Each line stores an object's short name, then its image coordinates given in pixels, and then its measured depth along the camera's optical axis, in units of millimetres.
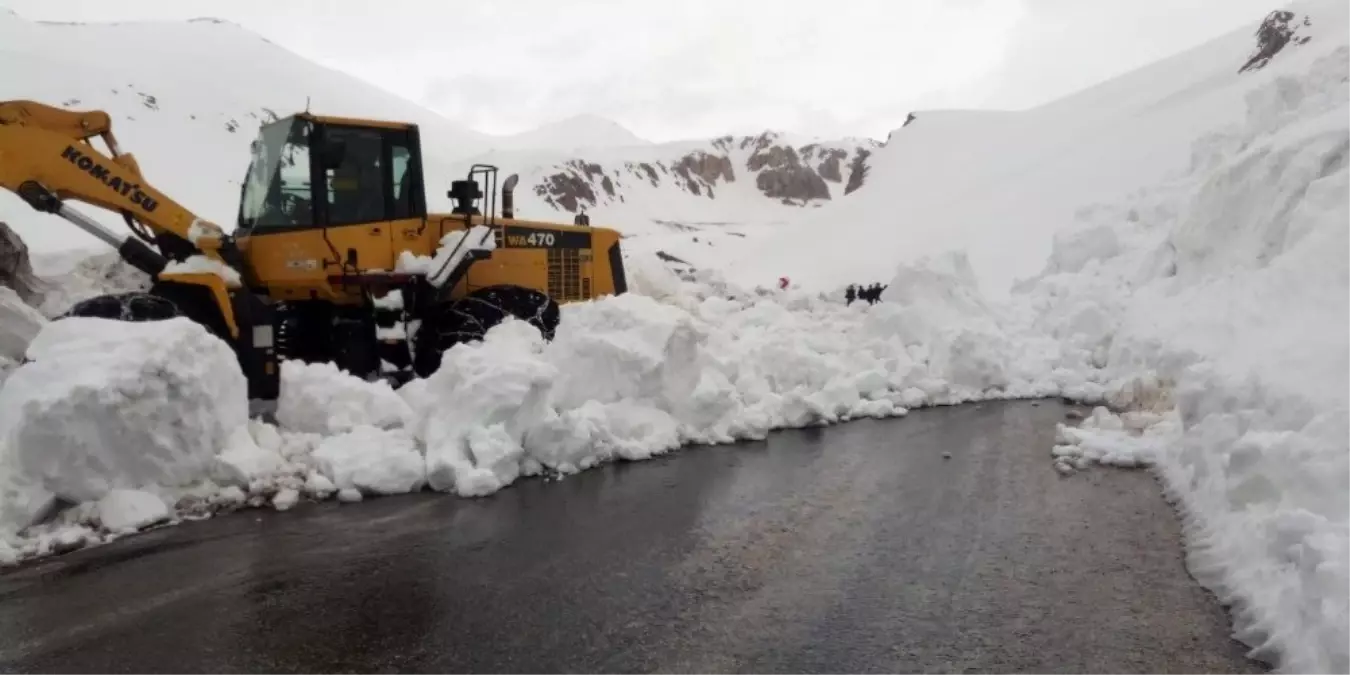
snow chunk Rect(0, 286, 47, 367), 7777
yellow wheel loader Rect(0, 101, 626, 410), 7617
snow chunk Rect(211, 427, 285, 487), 5992
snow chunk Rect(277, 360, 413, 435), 6910
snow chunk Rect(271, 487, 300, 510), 5840
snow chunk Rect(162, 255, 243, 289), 7672
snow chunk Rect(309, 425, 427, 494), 6195
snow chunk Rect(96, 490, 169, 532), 5301
